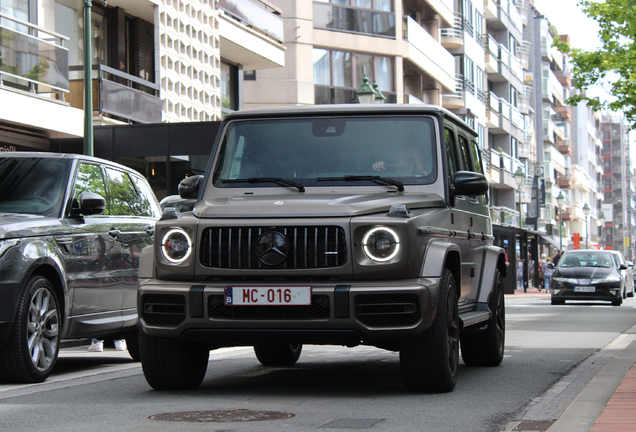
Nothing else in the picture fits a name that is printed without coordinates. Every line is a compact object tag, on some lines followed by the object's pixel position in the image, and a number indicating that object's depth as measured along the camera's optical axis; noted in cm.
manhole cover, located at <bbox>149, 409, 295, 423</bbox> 652
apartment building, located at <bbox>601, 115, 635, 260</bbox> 17075
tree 2856
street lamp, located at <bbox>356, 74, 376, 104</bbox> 1827
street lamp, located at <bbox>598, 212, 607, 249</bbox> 14056
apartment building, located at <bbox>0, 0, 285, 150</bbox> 2216
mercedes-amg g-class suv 722
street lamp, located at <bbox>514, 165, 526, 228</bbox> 4866
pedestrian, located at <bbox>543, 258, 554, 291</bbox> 5159
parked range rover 839
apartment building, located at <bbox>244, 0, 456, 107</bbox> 3897
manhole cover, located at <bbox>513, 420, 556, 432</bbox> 632
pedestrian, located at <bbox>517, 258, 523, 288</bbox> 5384
